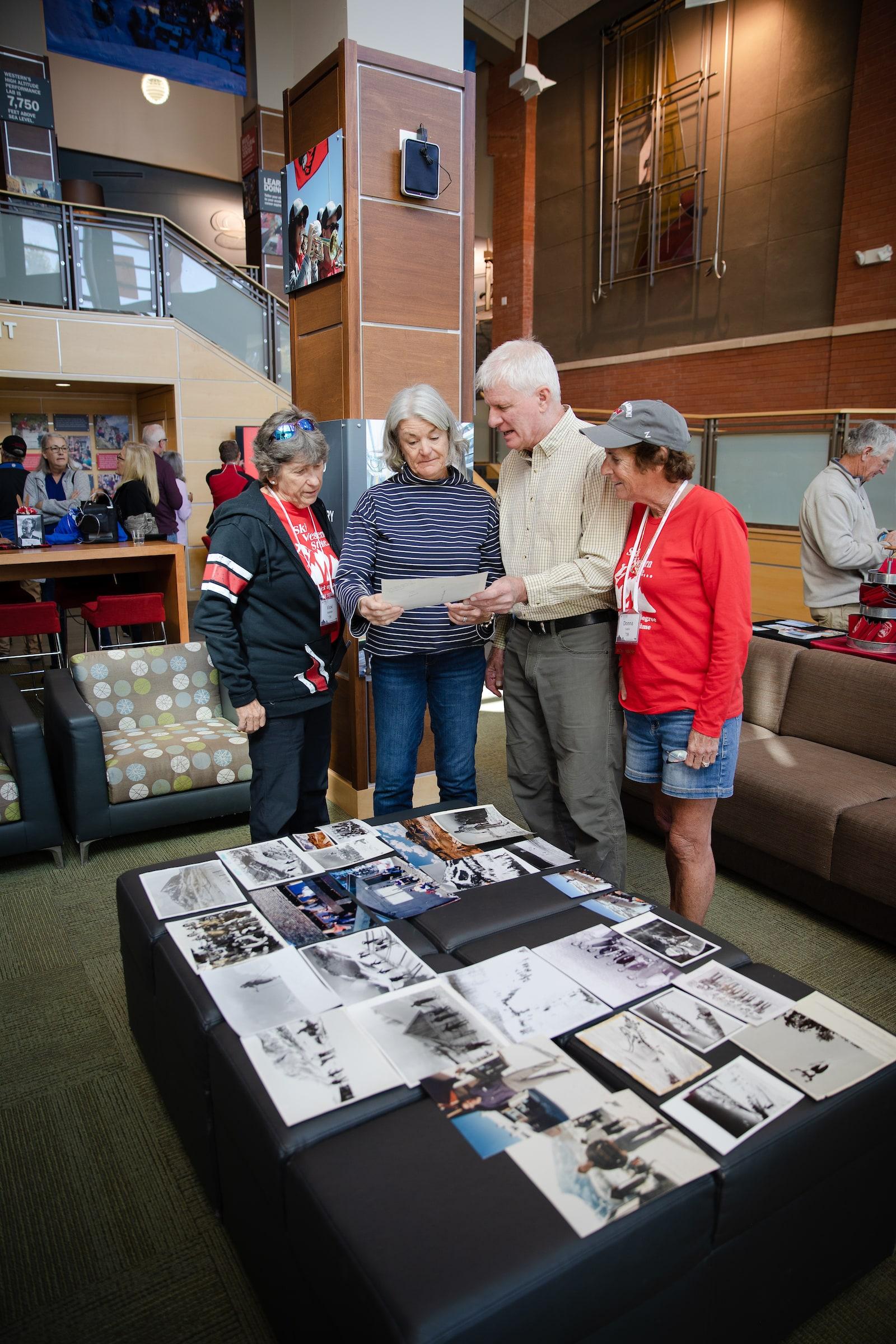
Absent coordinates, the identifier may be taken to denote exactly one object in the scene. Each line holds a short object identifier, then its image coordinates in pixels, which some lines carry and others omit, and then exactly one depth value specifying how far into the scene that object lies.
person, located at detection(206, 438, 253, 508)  7.46
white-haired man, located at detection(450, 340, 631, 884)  2.24
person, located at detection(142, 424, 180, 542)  6.77
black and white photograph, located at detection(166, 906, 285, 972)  1.74
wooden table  5.20
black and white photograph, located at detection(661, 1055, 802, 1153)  1.28
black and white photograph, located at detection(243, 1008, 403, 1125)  1.34
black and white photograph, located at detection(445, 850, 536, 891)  2.07
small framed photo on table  5.31
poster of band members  3.40
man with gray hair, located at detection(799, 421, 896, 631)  3.90
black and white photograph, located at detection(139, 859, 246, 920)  1.95
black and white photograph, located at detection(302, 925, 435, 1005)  1.63
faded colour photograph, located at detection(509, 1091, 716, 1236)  1.15
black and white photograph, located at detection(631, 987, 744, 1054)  1.48
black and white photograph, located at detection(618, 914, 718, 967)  1.75
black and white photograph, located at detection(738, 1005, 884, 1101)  1.39
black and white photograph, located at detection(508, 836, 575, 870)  2.19
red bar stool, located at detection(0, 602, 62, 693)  4.99
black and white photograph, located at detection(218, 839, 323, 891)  2.08
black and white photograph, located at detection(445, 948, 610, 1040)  1.52
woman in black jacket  2.46
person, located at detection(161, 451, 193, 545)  7.12
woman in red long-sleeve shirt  2.07
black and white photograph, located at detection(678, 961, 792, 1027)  1.55
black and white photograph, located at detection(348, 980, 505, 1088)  1.43
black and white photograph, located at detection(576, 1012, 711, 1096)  1.38
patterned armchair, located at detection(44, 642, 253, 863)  3.34
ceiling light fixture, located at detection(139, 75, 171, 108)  13.41
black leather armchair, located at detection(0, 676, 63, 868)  3.16
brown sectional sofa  2.76
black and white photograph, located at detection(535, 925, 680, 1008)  1.63
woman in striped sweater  2.43
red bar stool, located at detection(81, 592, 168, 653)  5.11
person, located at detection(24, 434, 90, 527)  6.20
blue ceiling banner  7.03
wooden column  3.35
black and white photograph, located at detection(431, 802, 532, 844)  2.34
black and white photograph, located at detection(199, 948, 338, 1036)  1.54
